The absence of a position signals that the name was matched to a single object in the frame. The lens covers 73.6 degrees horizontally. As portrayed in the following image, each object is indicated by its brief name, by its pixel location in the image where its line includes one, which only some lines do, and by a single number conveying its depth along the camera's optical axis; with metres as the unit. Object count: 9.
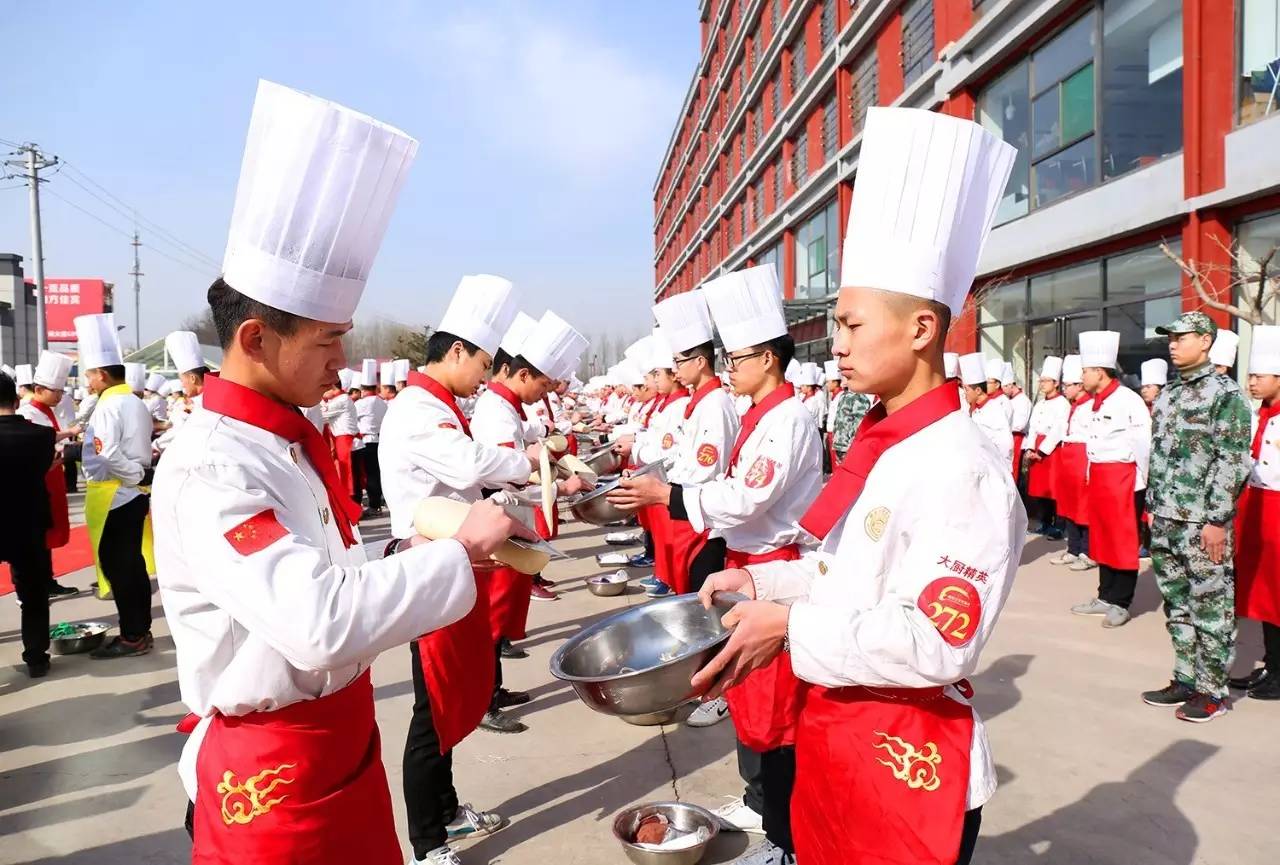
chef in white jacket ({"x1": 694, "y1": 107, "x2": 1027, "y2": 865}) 1.56
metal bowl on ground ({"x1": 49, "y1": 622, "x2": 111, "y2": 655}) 5.68
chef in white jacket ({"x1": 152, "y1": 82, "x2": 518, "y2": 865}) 1.45
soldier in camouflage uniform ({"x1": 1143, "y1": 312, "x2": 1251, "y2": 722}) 4.46
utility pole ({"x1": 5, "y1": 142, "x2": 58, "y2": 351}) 21.88
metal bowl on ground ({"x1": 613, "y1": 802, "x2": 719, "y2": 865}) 3.05
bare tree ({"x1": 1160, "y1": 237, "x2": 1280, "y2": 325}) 7.07
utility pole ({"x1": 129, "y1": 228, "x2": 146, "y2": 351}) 56.28
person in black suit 5.31
